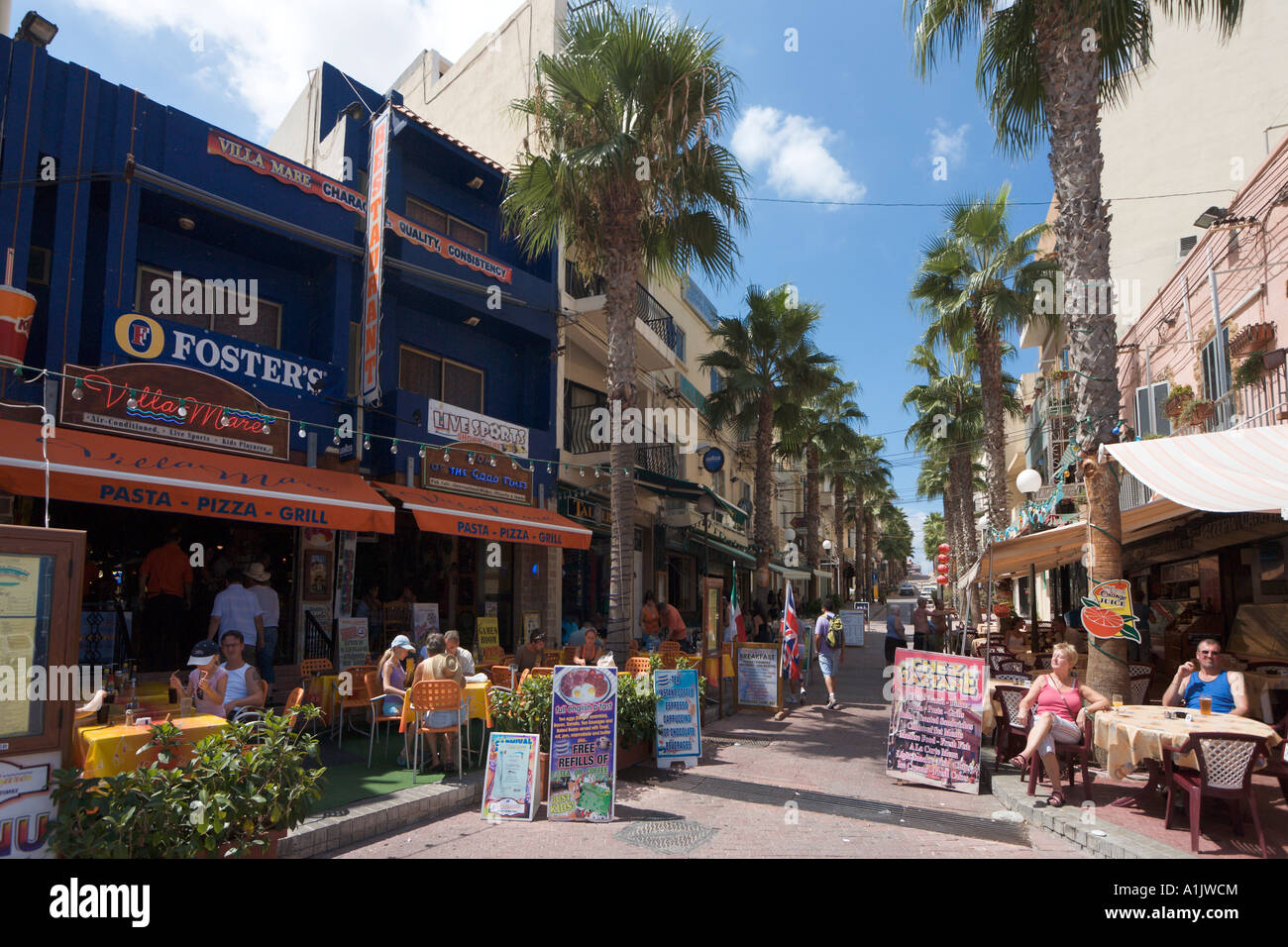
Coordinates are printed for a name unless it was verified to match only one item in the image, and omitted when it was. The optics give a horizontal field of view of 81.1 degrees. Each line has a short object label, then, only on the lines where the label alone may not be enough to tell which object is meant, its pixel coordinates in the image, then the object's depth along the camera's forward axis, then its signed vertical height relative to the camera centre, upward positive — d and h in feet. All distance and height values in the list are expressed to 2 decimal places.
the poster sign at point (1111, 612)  25.11 -1.24
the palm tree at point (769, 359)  71.41 +20.63
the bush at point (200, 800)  12.40 -3.97
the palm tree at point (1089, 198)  26.30 +13.70
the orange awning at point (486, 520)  37.60 +2.90
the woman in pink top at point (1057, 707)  22.74 -4.09
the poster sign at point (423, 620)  40.70 -2.54
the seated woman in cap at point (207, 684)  21.70 -3.20
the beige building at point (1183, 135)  61.52 +37.81
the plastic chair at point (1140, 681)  31.07 -4.33
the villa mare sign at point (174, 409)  28.66 +6.73
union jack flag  41.23 -3.72
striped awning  21.26 +3.41
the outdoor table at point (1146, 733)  19.19 -4.11
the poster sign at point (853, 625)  85.71 -5.72
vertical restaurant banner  39.60 +16.47
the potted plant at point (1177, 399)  43.01 +10.04
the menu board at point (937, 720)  25.31 -4.99
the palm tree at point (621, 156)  35.45 +20.55
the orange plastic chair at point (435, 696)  24.27 -3.95
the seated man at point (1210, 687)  22.02 -3.38
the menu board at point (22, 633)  12.55 -1.01
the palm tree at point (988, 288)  59.41 +23.54
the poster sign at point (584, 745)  21.53 -5.01
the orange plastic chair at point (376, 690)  28.55 -4.64
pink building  34.42 +13.76
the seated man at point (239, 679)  22.81 -3.18
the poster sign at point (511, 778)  21.38 -5.80
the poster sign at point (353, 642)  37.27 -3.37
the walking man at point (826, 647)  42.09 -4.08
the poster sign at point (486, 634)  42.78 -3.46
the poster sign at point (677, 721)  28.17 -5.48
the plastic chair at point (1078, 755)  21.94 -5.42
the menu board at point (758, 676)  40.83 -5.51
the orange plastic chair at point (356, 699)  29.27 -4.90
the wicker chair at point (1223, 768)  17.66 -4.53
